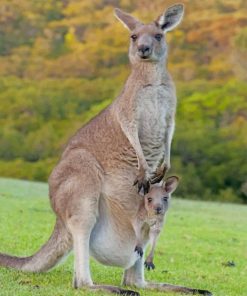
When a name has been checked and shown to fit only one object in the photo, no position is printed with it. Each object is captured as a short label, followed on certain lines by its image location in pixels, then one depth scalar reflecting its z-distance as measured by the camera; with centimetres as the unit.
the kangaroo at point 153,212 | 1078
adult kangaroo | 1098
